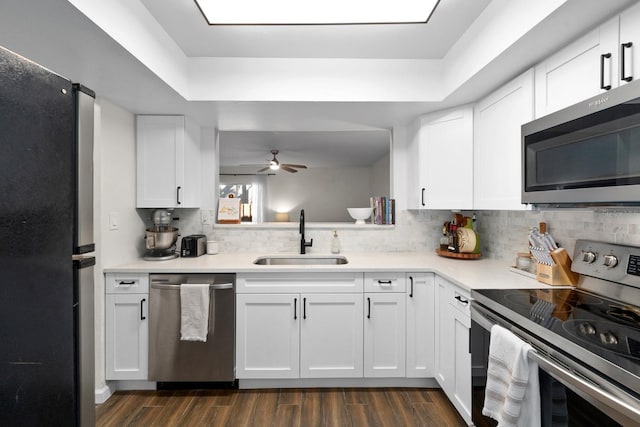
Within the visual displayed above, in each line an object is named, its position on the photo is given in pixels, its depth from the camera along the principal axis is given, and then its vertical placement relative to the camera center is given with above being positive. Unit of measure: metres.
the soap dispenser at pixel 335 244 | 2.81 -0.28
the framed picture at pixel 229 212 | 2.92 -0.01
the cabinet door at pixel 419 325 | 2.21 -0.77
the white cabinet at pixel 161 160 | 2.55 +0.39
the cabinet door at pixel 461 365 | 1.71 -0.83
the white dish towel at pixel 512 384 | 1.11 -0.62
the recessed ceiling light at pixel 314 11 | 1.55 +0.98
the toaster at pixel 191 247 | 2.62 -0.29
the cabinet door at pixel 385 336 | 2.23 -0.85
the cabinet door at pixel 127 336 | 2.20 -0.84
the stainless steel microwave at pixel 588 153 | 1.04 +0.22
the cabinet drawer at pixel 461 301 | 1.72 -0.49
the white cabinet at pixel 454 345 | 1.74 -0.78
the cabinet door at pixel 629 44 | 1.11 +0.58
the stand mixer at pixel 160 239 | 2.47 -0.21
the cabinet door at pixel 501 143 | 1.71 +0.40
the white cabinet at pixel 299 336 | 2.22 -0.85
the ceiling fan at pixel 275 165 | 4.55 +0.67
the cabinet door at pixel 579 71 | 1.20 +0.59
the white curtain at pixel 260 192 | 6.36 +0.37
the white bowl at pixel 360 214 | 2.95 -0.02
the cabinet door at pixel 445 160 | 2.29 +0.38
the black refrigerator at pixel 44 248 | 0.60 -0.08
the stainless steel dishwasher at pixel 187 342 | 2.18 -0.85
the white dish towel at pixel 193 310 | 2.14 -0.65
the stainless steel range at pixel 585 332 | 0.87 -0.40
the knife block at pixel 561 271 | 1.65 -0.30
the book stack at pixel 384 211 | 2.88 +0.00
